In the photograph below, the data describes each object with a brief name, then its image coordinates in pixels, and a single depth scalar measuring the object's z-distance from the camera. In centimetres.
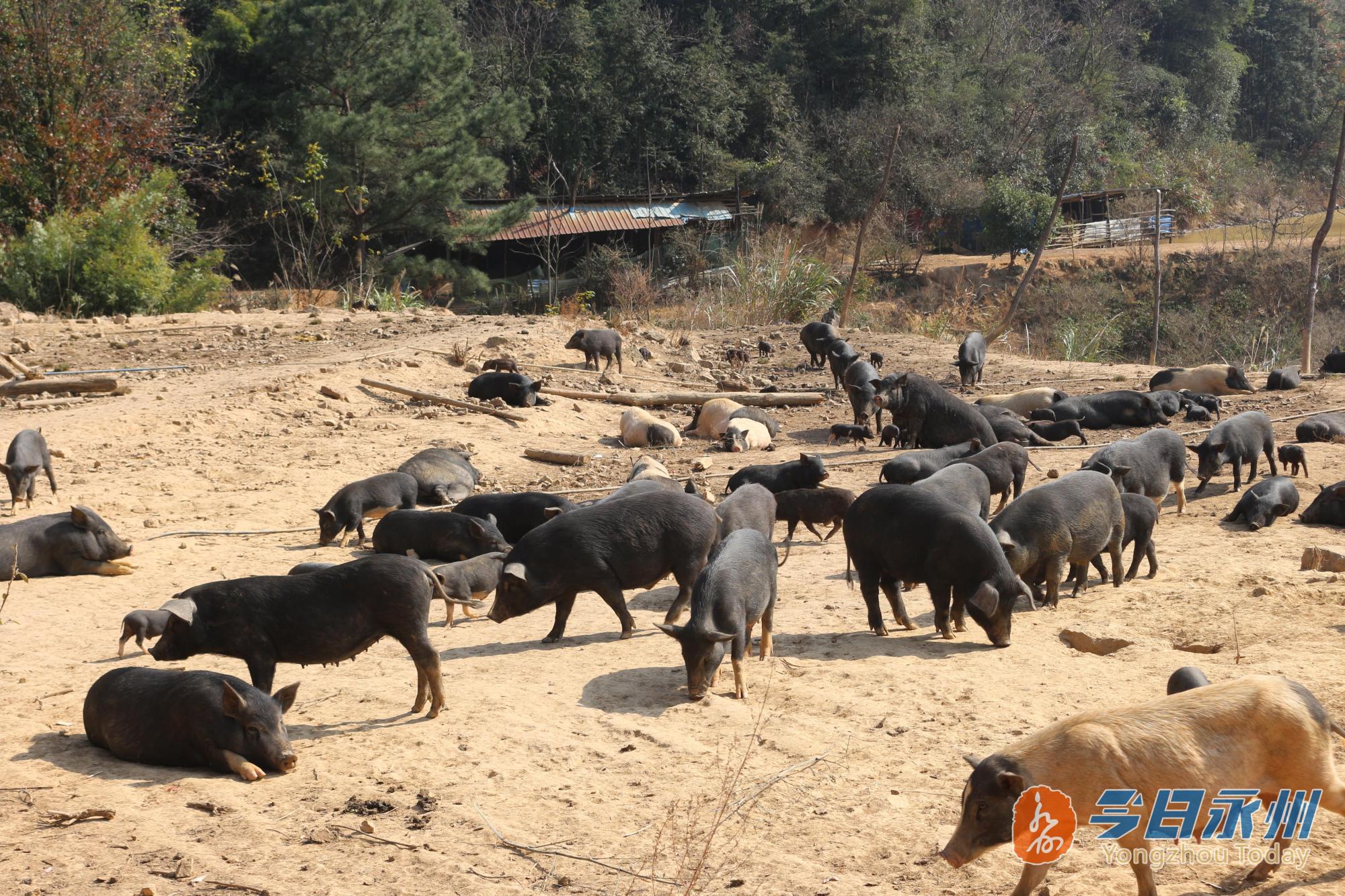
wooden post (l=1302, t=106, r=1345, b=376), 1877
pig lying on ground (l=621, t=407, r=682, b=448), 1433
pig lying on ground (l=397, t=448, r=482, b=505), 1093
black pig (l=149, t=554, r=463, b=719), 562
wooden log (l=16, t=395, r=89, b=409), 1299
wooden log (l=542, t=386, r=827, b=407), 1656
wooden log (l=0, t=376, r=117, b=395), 1347
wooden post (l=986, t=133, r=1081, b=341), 2009
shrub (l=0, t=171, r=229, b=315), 1845
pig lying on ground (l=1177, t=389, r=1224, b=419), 1529
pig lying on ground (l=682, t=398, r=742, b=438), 1503
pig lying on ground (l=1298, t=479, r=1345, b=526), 968
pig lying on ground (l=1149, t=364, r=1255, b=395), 1808
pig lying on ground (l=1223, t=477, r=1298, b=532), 956
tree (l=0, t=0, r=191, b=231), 2156
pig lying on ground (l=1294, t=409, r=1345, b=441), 1332
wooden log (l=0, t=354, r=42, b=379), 1379
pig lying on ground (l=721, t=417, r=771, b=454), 1413
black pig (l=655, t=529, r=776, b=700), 579
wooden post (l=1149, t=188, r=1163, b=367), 2435
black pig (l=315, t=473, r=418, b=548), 952
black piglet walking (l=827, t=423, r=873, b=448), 1412
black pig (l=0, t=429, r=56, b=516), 979
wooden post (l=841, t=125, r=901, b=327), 2248
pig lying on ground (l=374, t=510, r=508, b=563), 889
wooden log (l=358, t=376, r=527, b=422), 1464
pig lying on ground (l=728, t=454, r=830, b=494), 1022
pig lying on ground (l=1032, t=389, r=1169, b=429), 1516
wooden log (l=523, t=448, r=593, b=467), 1281
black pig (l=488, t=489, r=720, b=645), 699
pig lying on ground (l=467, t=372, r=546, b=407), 1509
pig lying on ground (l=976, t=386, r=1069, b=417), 1656
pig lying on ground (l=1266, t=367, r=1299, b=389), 1800
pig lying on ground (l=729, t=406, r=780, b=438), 1480
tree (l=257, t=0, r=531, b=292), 2997
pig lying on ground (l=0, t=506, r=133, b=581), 848
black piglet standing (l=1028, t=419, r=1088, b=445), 1410
